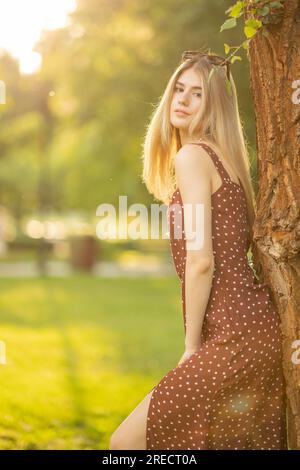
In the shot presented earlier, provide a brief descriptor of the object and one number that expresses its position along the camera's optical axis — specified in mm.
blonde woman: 6340
